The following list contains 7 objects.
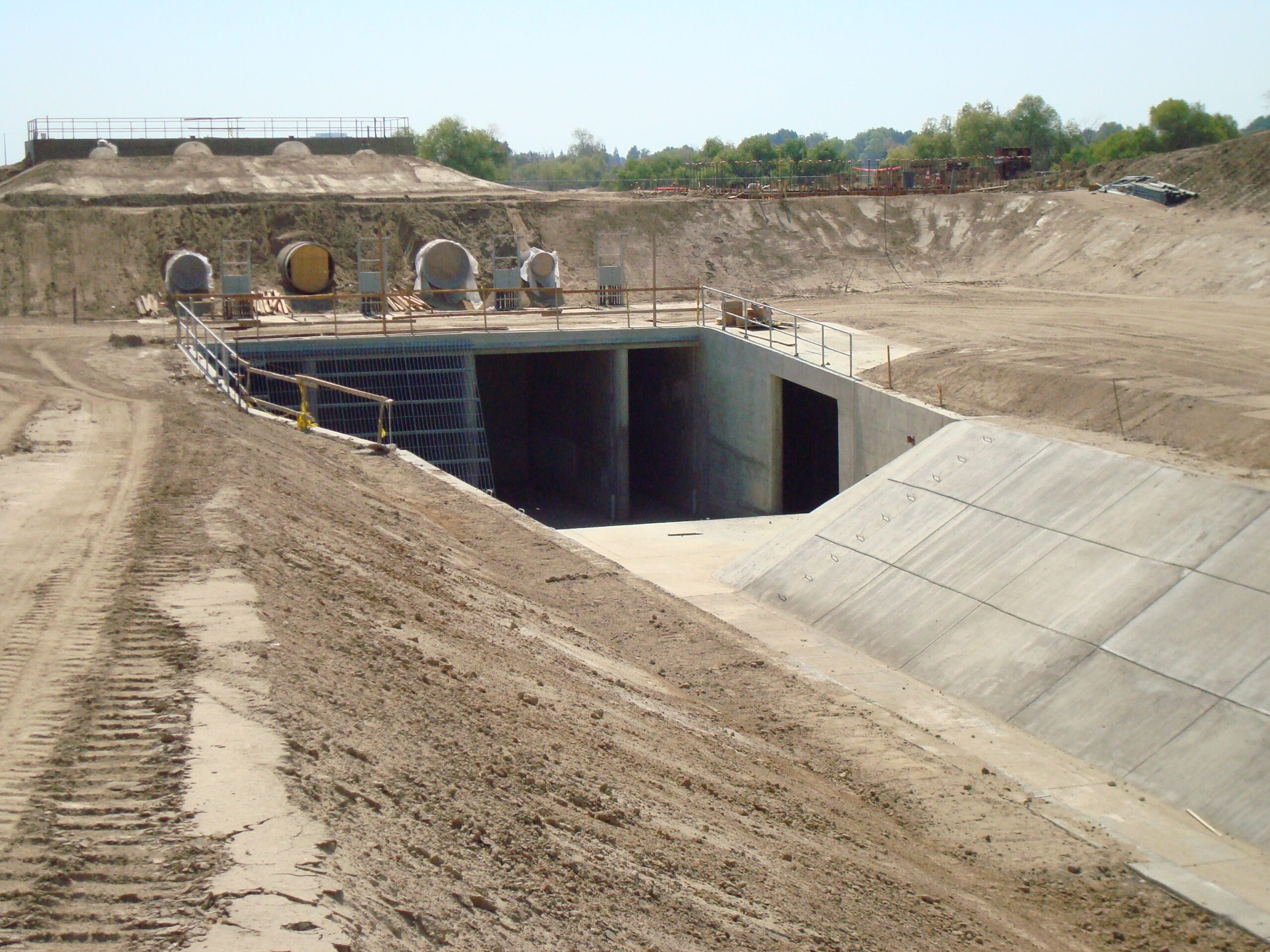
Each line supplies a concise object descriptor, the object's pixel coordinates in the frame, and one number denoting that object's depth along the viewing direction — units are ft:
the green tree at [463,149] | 319.68
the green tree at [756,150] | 387.14
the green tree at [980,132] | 293.43
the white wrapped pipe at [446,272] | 130.52
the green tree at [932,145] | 321.73
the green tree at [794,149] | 364.09
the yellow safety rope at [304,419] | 74.43
